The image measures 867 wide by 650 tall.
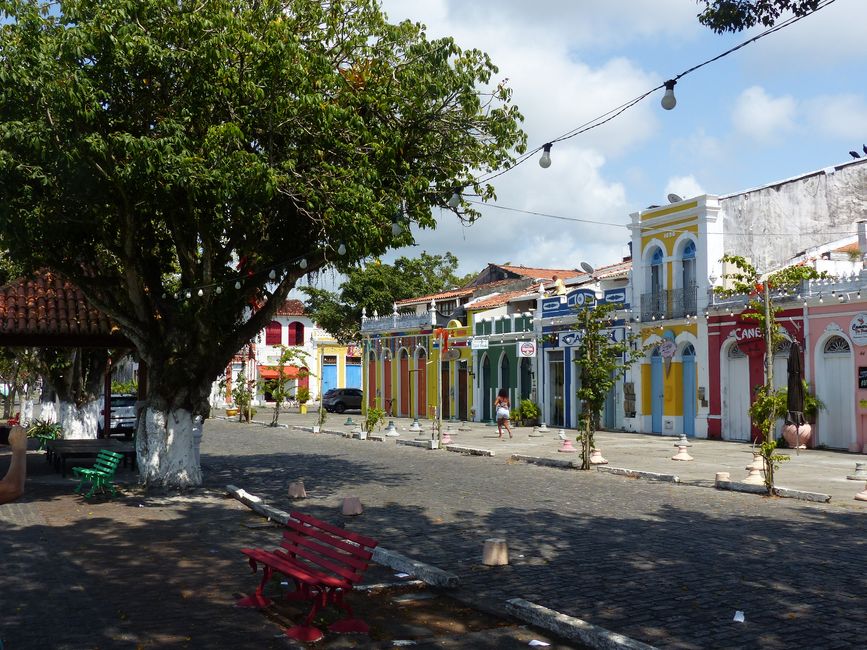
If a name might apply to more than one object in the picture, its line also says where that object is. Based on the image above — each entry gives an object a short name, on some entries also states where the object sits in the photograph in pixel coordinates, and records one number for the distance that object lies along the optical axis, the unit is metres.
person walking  28.42
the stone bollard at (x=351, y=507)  12.38
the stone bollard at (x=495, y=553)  8.99
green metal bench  14.44
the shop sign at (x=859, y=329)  22.56
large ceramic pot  23.44
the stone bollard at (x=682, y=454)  20.56
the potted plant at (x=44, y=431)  25.02
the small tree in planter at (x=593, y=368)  18.94
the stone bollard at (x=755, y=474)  15.24
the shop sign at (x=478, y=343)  33.22
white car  29.06
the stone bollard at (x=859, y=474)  16.38
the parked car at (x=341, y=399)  51.19
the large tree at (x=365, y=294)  53.84
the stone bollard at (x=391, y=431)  29.59
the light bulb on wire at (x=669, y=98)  11.13
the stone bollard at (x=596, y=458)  19.48
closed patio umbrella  19.73
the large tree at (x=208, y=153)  11.73
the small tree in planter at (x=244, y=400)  41.88
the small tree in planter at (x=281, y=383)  38.03
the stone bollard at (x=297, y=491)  14.30
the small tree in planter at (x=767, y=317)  14.63
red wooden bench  6.54
